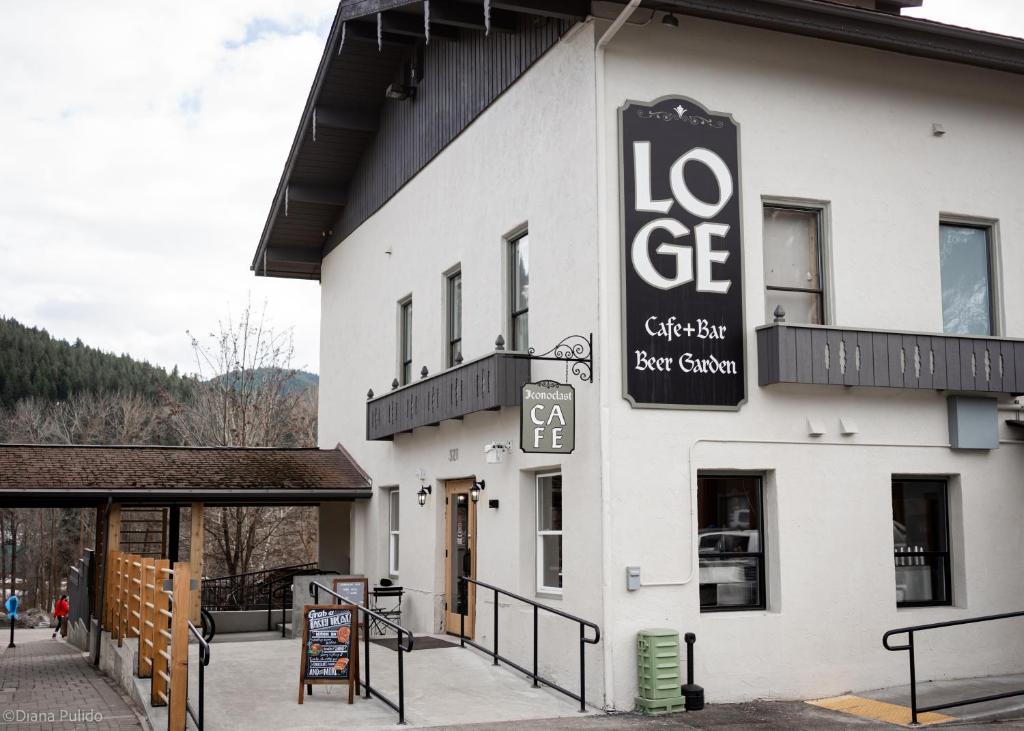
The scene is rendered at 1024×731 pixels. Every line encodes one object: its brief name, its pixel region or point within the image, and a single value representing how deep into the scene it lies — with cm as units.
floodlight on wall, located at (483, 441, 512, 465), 1319
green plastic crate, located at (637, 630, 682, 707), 1052
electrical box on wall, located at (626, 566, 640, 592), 1086
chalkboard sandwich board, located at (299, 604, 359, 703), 1088
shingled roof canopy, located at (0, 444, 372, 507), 1691
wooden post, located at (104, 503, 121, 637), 1545
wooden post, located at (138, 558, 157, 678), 1181
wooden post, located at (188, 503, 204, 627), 1780
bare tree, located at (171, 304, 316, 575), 3416
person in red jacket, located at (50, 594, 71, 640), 3281
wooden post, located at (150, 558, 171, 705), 1086
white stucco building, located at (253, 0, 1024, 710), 1125
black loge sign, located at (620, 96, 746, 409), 1130
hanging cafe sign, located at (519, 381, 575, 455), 1100
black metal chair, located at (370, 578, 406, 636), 1673
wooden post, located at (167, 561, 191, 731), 955
